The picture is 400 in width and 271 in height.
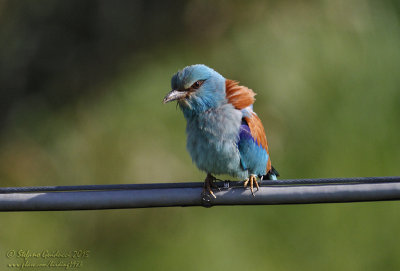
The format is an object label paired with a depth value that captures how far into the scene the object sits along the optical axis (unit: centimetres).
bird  740
